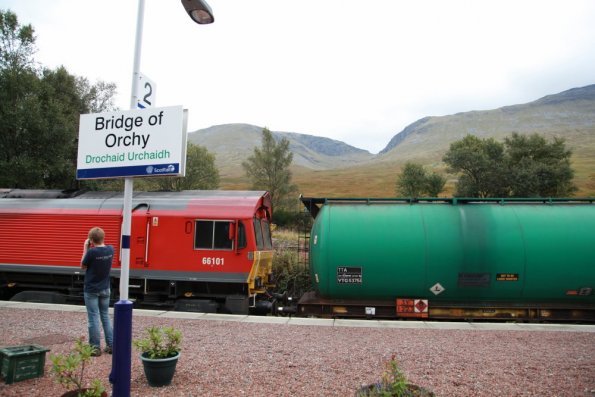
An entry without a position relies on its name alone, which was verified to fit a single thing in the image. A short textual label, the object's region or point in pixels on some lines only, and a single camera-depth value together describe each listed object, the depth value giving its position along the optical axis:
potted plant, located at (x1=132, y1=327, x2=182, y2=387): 5.46
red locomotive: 12.35
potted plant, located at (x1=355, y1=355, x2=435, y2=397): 4.41
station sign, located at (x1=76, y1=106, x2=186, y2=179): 4.73
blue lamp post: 4.64
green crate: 5.49
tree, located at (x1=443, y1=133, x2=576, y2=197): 52.03
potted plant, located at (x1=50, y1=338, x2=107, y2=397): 4.38
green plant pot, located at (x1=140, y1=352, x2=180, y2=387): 5.44
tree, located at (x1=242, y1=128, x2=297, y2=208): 50.38
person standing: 6.92
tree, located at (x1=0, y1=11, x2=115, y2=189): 22.31
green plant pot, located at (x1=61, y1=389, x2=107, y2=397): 4.80
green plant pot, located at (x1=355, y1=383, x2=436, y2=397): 4.57
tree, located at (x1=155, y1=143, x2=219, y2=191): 51.47
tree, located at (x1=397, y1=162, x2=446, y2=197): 63.69
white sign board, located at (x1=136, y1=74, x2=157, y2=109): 5.14
